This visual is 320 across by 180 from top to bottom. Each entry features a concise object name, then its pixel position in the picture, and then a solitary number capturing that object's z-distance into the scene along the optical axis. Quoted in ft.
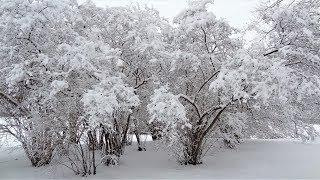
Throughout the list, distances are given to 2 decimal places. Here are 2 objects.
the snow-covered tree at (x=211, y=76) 27.94
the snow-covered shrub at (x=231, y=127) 37.55
